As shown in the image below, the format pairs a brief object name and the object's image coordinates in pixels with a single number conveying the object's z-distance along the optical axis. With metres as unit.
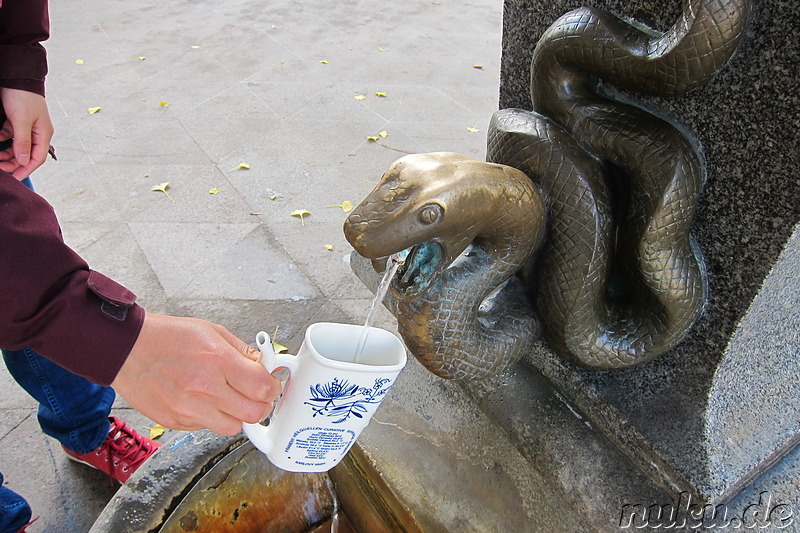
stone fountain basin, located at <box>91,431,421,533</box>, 1.32
